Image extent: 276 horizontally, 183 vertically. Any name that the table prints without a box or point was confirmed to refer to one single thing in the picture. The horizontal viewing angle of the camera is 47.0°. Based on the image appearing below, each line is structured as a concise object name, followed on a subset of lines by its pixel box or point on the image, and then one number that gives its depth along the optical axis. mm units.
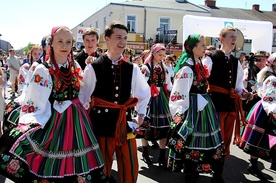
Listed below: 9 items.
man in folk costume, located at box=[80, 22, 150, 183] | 2879
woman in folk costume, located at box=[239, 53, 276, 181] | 3875
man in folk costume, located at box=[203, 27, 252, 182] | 3967
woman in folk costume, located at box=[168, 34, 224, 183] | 3529
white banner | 10586
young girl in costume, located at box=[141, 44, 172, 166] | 4833
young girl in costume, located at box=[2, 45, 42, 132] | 3983
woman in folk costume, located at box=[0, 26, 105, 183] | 2533
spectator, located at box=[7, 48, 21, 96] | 11242
